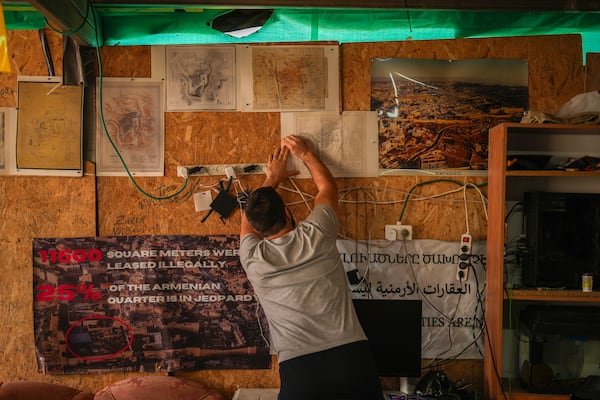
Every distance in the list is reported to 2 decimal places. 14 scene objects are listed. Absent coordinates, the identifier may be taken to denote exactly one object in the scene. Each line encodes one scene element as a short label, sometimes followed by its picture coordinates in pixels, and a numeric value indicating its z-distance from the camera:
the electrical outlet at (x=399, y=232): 2.59
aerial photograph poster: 2.59
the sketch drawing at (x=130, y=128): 2.60
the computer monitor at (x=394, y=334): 2.46
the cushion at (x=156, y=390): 2.45
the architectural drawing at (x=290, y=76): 2.60
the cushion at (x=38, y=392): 2.31
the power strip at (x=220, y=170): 2.58
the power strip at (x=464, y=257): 2.56
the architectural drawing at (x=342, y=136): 2.61
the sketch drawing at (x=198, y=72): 2.60
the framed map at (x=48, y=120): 2.59
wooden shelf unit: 2.28
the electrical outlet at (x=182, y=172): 2.58
